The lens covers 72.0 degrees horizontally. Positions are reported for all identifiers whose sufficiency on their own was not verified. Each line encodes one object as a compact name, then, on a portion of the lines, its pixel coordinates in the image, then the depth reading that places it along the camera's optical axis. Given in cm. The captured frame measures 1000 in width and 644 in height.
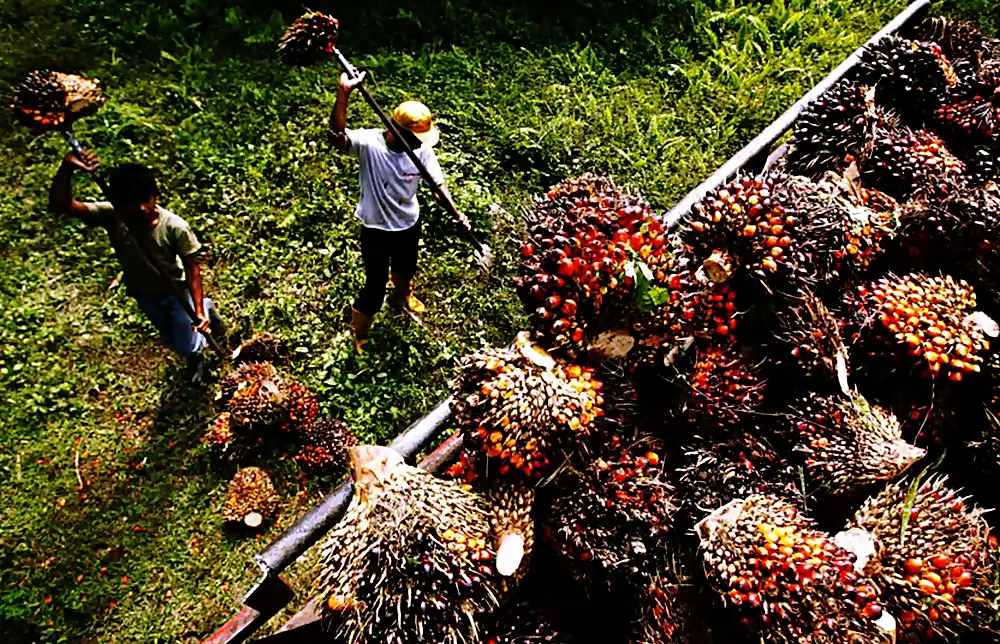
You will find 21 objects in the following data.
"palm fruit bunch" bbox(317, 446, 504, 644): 168
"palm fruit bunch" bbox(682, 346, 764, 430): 212
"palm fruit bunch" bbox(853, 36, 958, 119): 306
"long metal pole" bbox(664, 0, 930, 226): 276
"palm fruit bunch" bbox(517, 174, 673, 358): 195
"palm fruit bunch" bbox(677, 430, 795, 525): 199
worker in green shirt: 361
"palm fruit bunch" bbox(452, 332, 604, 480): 181
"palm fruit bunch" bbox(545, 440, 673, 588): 183
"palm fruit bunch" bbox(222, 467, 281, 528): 417
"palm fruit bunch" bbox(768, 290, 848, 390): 217
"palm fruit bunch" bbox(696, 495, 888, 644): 167
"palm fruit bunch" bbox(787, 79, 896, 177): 280
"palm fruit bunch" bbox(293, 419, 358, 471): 443
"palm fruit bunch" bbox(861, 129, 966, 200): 270
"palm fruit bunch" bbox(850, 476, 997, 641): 189
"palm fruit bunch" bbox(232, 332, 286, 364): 481
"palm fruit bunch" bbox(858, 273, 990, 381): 216
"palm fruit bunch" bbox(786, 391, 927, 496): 199
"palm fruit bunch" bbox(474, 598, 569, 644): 182
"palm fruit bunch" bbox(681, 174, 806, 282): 217
